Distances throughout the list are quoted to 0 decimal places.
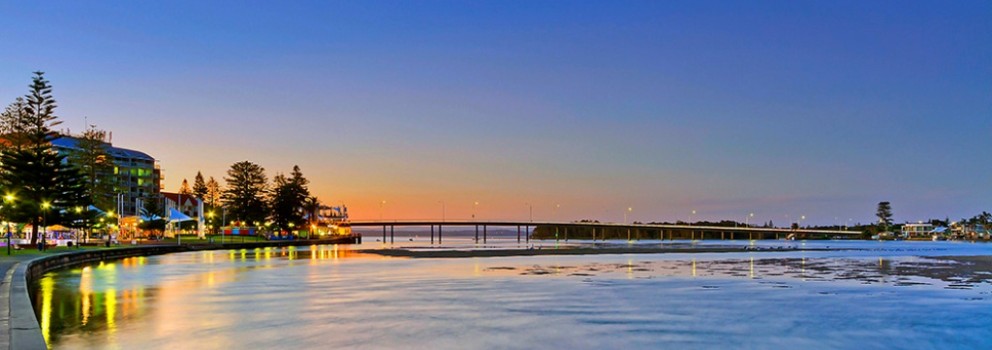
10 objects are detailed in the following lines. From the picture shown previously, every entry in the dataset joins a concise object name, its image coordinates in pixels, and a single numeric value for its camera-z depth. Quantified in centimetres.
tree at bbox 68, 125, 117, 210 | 10475
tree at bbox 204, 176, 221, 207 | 19450
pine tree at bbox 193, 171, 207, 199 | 19338
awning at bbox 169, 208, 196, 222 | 9836
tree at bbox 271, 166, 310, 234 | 15850
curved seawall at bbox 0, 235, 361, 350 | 1235
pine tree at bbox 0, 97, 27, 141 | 8100
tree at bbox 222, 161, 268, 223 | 15925
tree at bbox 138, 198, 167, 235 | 9531
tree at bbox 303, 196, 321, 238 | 17812
